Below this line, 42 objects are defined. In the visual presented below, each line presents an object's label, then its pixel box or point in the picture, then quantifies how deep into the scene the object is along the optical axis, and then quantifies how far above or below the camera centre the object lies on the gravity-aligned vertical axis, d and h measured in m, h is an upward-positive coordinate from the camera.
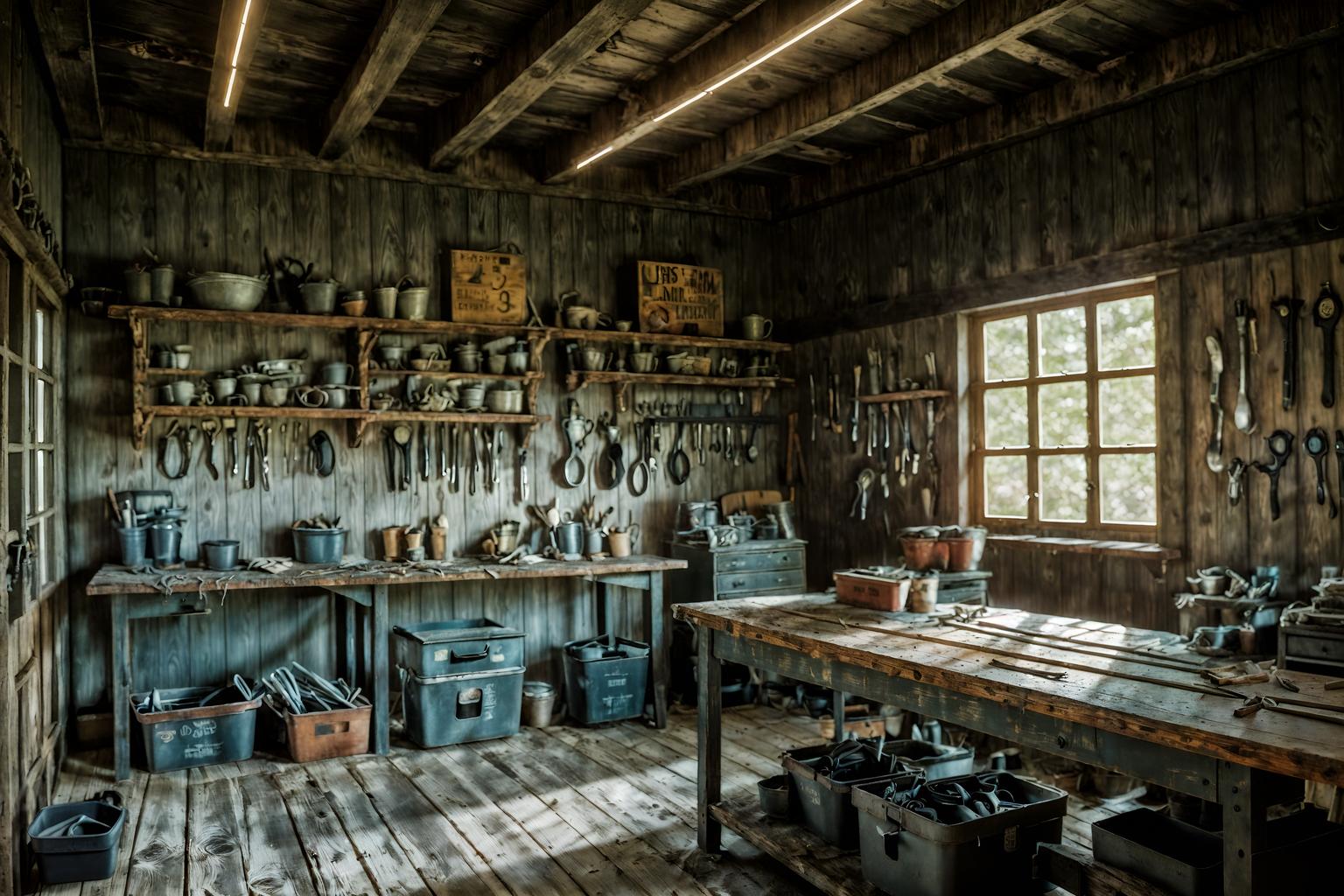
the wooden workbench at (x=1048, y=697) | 2.00 -0.61
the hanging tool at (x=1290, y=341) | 3.83 +0.44
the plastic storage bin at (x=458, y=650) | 4.78 -0.97
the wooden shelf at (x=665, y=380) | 5.83 +0.50
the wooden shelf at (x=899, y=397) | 5.37 +0.34
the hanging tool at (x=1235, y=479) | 4.02 -0.13
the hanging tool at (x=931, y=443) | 5.44 +0.07
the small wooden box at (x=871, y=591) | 3.49 -0.51
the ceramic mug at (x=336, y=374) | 5.12 +0.49
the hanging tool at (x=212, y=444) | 5.09 +0.12
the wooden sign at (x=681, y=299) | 6.12 +1.06
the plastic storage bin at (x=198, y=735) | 4.37 -1.26
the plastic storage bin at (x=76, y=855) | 3.22 -1.32
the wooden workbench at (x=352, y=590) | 4.35 -0.63
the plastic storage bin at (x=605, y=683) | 5.20 -1.24
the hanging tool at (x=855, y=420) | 5.90 +0.23
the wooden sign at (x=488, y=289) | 5.59 +1.04
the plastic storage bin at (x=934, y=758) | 3.51 -1.14
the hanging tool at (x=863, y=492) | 5.84 -0.22
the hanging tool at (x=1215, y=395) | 4.09 +0.24
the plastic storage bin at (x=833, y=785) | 3.13 -1.11
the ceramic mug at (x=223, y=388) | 4.91 +0.41
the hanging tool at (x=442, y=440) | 5.61 +0.13
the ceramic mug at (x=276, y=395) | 4.98 +0.38
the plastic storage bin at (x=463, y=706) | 4.78 -1.26
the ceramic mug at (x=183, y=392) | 4.84 +0.39
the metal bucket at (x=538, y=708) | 5.19 -1.36
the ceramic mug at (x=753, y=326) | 6.30 +0.88
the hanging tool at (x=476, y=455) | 5.68 +0.04
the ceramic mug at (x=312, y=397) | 5.08 +0.37
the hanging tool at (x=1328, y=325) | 3.71 +0.49
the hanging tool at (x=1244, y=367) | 3.98 +0.35
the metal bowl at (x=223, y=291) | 4.83 +0.90
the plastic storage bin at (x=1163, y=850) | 2.29 -1.06
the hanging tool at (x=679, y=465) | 6.23 -0.04
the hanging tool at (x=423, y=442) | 5.55 +0.13
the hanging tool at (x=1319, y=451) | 3.75 -0.01
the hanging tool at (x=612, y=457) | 6.04 +0.02
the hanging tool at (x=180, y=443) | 4.99 +0.13
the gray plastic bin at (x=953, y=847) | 2.62 -1.13
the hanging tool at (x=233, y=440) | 5.12 +0.14
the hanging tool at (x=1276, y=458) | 3.88 -0.04
